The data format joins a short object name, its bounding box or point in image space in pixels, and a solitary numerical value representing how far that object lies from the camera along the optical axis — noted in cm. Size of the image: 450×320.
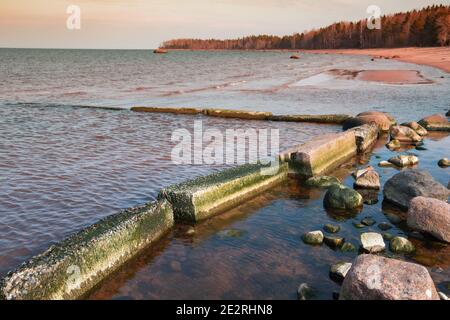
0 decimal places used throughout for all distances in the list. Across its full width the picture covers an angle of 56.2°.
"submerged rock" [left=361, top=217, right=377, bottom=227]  821
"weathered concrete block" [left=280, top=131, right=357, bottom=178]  1084
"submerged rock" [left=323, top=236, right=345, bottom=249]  722
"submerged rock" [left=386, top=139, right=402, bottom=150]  1455
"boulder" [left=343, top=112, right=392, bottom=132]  1681
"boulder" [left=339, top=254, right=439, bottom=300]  503
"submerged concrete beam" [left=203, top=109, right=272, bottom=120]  2056
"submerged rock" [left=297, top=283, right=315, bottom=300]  575
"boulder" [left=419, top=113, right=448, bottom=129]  1742
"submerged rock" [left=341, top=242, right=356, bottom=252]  709
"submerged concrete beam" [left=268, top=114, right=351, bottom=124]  1898
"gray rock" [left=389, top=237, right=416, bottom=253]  707
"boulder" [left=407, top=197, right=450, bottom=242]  734
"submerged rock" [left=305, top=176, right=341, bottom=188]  1031
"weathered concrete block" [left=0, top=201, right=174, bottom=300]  522
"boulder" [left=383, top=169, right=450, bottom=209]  880
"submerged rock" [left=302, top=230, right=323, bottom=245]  730
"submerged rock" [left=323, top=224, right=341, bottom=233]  779
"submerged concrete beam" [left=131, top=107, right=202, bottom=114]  2203
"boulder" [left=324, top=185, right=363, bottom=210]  892
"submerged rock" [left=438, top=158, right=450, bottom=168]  1213
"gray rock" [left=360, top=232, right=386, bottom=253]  702
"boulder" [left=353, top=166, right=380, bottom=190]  1027
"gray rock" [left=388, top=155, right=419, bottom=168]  1230
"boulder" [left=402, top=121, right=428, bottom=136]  1637
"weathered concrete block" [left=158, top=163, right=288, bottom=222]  802
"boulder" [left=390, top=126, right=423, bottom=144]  1533
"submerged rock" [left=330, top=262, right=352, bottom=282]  616
